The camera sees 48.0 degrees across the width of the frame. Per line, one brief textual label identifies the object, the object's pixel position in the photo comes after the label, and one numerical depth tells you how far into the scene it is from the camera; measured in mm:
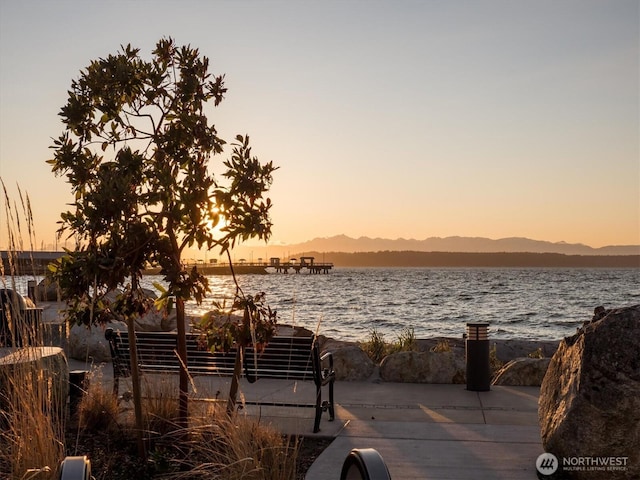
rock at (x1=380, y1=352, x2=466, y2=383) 9648
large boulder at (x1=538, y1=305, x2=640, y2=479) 4977
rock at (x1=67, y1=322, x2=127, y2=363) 12047
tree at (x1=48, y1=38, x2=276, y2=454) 5082
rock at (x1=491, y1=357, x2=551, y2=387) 9492
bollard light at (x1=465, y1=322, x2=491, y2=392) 9000
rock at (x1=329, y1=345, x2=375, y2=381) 9977
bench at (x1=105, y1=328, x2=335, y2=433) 7090
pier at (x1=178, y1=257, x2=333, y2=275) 186375
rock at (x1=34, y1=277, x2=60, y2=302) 23956
